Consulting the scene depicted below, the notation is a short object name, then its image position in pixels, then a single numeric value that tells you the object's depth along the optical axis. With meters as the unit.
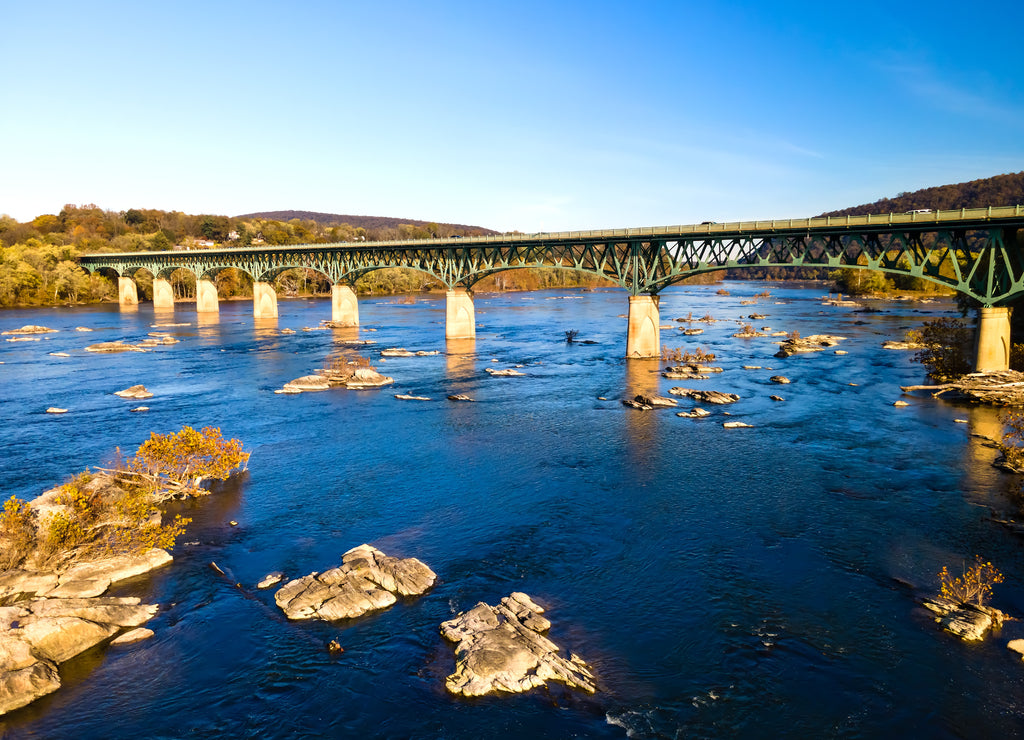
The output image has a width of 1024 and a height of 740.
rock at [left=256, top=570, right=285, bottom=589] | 23.47
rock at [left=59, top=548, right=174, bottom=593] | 22.97
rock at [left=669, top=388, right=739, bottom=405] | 52.25
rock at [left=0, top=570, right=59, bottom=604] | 21.42
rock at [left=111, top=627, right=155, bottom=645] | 20.02
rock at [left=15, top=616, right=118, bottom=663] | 18.75
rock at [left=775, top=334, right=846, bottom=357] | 78.33
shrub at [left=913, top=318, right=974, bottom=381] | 56.41
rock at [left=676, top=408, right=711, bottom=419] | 48.00
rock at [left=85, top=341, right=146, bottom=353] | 85.46
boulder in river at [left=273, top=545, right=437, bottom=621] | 21.69
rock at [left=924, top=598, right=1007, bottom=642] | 20.17
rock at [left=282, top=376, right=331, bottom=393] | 59.22
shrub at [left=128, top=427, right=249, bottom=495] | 31.44
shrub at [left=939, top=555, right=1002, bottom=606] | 22.05
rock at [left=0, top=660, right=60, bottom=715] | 16.95
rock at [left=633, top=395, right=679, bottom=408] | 51.09
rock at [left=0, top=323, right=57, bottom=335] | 106.07
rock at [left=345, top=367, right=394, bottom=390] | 61.25
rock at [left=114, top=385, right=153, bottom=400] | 55.97
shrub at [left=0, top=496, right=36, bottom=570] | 22.94
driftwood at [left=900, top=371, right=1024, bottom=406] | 48.38
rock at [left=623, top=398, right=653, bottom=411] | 50.60
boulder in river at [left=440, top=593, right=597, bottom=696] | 17.88
